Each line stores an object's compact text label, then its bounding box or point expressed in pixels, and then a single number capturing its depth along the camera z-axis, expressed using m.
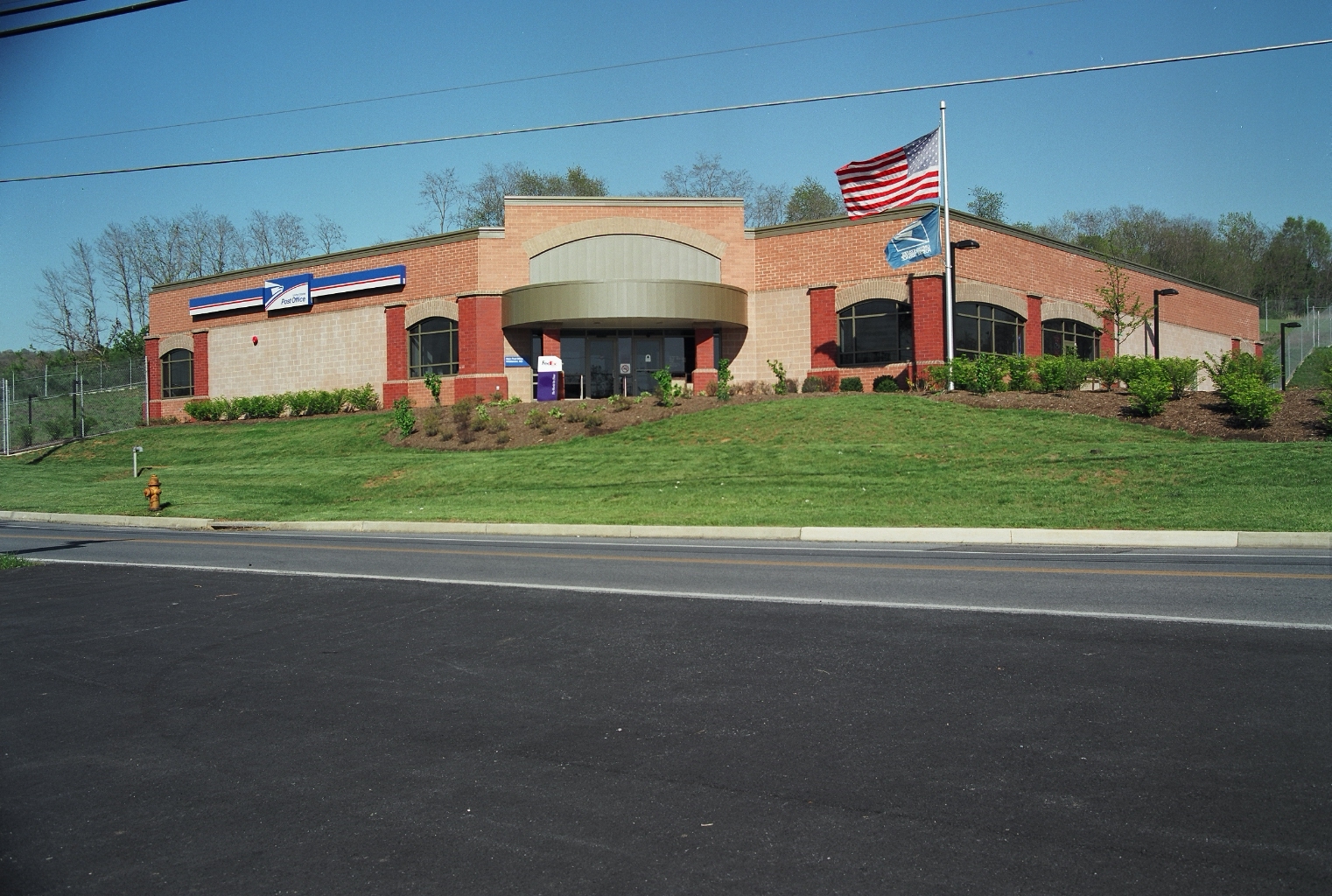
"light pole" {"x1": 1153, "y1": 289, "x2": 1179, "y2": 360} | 41.28
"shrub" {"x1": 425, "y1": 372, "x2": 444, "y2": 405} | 35.09
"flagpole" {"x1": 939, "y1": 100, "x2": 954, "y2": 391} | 30.62
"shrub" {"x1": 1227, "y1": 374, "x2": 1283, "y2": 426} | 21.31
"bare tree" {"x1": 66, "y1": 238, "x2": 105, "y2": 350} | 72.00
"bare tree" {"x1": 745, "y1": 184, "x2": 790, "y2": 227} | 74.10
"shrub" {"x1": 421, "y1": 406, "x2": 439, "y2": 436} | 31.44
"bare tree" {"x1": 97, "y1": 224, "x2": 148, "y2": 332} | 71.88
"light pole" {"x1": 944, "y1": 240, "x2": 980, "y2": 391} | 29.15
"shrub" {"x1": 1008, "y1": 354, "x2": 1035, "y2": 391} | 28.64
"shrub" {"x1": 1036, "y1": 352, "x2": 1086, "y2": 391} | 27.88
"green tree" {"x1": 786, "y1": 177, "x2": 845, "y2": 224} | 72.00
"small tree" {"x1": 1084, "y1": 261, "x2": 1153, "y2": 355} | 36.75
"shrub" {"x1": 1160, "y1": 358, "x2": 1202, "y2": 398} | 25.34
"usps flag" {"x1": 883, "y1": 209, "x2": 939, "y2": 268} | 30.42
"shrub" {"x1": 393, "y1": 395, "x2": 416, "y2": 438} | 31.97
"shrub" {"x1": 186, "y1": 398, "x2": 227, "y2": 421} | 42.94
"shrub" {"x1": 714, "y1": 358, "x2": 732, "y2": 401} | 30.80
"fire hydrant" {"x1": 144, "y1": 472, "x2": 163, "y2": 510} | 23.78
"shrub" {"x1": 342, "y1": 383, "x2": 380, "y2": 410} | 39.09
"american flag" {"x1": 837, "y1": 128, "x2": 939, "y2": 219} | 28.84
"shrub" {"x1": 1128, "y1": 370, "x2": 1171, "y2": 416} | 23.30
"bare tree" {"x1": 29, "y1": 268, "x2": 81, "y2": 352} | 71.62
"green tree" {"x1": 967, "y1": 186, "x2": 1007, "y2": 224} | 72.94
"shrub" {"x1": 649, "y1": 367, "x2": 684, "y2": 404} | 29.98
